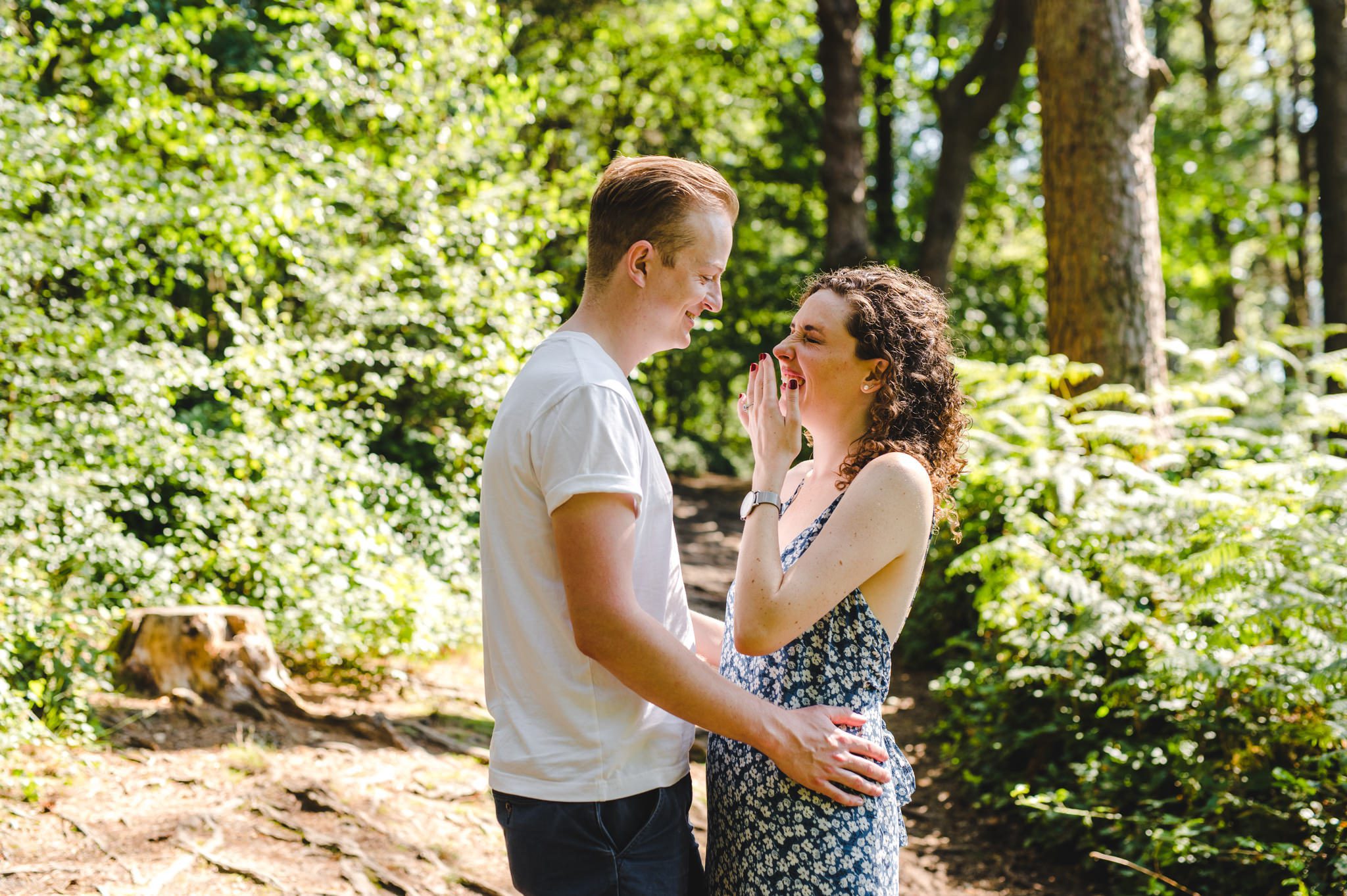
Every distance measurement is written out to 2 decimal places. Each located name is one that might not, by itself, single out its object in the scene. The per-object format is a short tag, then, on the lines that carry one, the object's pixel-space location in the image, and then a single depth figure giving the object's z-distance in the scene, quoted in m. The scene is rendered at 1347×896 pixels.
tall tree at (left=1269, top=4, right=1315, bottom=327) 15.80
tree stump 4.88
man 1.57
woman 1.79
